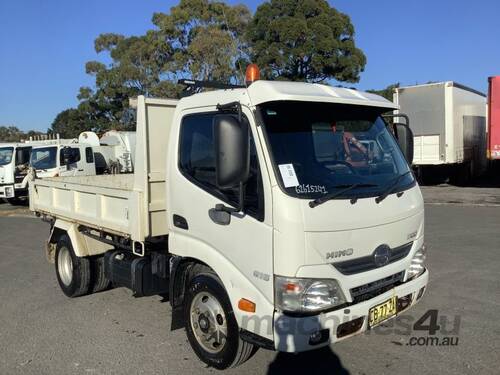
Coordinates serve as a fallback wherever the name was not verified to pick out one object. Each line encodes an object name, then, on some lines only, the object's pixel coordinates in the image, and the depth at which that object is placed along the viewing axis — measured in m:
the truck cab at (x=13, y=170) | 18.31
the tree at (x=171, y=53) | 27.89
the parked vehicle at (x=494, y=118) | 14.90
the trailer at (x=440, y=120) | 16.66
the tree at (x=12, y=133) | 75.67
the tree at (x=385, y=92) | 44.82
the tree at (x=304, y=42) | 28.05
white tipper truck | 3.31
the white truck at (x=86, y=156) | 17.25
